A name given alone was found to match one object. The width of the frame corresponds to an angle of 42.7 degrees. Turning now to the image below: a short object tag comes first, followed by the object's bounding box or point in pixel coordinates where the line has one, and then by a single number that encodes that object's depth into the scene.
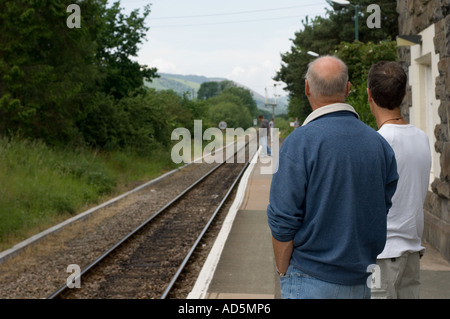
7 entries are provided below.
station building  7.90
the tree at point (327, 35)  30.62
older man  2.68
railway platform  6.88
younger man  3.35
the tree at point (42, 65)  15.79
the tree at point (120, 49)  25.19
